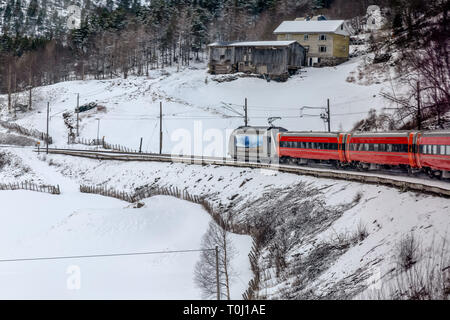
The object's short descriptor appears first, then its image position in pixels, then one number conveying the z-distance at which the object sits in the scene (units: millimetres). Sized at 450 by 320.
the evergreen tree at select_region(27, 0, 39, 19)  187750
